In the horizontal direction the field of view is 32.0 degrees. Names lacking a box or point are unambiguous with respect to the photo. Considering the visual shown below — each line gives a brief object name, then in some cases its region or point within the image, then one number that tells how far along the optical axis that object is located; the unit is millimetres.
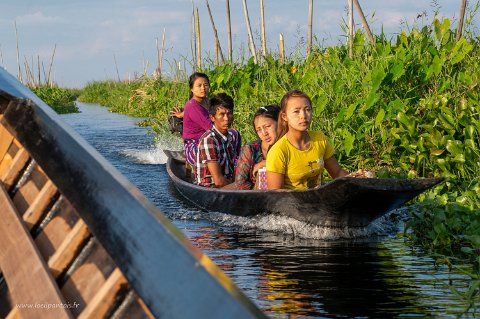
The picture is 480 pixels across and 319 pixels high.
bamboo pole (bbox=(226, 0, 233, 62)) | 16014
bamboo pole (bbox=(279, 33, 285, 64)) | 13081
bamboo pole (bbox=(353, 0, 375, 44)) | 9297
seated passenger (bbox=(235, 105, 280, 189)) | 7242
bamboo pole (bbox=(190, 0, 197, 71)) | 19153
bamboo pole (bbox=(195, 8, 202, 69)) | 18325
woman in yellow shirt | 6164
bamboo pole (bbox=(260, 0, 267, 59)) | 14275
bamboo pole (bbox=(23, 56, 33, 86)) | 42188
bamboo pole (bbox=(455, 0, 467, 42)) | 8836
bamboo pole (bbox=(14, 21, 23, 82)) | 38509
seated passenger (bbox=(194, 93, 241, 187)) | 8102
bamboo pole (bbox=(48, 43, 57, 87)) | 43106
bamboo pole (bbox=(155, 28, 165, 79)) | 26816
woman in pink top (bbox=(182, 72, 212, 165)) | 10023
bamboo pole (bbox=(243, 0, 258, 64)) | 14562
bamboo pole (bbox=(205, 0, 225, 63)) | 16362
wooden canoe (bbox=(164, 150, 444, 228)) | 5691
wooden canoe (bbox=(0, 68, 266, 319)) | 1586
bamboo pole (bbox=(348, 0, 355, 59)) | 9789
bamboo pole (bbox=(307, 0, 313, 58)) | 11938
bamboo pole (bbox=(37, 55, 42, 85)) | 42306
